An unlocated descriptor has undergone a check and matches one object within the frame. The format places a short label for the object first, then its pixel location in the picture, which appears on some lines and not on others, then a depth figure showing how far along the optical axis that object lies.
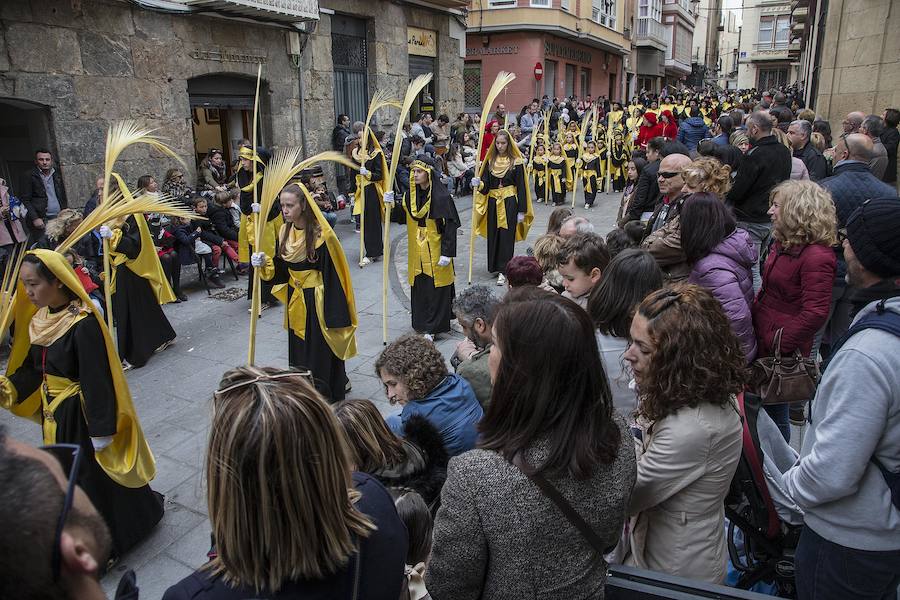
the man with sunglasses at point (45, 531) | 0.89
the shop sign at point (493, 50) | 23.95
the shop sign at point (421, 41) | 16.30
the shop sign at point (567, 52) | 25.20
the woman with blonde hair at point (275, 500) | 1.28
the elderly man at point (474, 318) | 3.43
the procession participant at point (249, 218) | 7.06
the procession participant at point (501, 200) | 8.16
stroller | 2.08
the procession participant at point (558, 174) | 13.89
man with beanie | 1.71
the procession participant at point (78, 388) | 3.09
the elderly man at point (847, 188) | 4.27
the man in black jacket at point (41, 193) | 7.93
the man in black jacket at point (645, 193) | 6.00
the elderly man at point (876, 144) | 5.67
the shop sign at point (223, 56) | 10.74
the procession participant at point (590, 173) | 13.80
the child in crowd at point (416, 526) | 2.01
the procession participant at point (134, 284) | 5.92
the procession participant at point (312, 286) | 4.63
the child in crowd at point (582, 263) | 3.29
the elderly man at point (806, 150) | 6.44
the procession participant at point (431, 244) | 6.49
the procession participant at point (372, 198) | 9.89
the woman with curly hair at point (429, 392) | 2.57
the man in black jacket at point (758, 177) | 5.08
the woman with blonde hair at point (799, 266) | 3.20
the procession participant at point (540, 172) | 14.09
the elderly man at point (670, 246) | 3.51
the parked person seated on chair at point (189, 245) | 7.99
